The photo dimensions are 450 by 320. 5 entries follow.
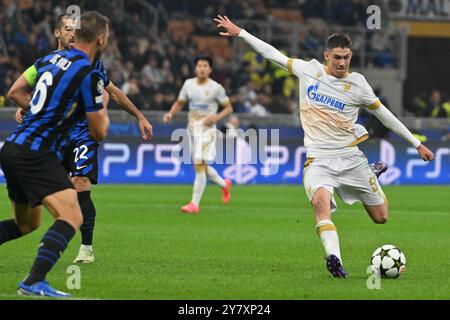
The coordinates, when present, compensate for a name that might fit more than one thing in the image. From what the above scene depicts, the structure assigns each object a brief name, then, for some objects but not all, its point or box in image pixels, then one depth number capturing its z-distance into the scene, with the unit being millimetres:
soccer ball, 18141
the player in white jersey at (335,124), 19000
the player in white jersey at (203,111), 33500
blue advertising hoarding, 44219
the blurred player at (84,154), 19141
